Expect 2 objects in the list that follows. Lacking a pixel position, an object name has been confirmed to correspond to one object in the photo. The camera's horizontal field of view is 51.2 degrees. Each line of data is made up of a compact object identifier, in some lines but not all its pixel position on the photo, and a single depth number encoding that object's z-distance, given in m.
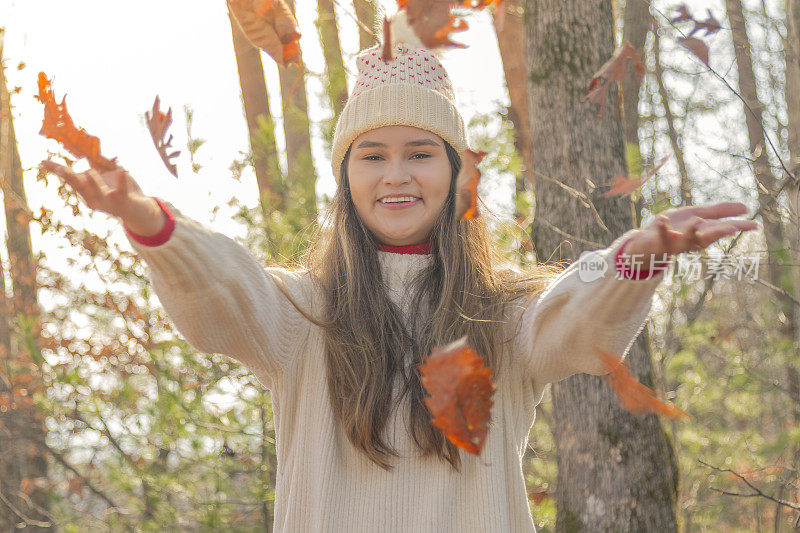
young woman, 1.69
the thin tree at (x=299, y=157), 4.51
